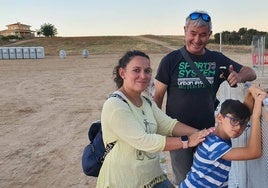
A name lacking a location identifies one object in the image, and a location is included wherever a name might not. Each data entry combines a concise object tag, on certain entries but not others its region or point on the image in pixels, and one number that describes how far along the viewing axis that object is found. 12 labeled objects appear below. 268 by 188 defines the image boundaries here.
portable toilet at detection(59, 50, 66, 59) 27.59
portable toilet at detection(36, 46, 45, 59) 28.16
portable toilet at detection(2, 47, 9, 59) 28.00
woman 1.43
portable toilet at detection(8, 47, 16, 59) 28.25
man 1.99
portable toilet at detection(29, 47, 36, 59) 28.27
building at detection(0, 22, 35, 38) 80.50
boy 1.42
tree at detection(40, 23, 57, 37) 62.91
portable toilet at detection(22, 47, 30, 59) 28.51
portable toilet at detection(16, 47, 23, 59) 28.52
